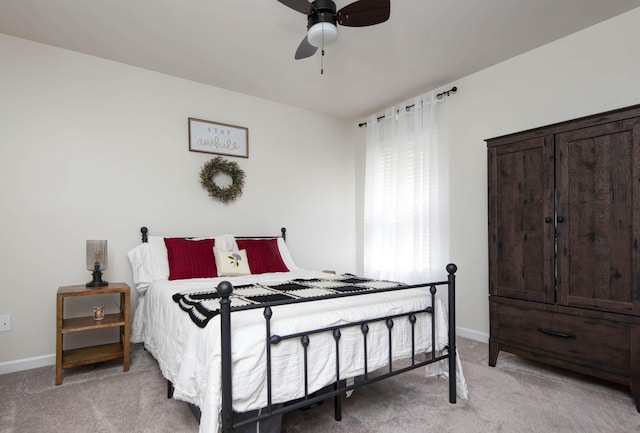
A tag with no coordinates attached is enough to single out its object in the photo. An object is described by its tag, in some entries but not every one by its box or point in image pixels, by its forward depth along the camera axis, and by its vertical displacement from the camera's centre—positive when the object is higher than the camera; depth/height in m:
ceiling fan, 2.03 +1.23
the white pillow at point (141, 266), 2.95 -0.37
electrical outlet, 2.71 -0.76
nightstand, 2.50 -0.75
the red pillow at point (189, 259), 2.98 -0.32
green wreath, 3.62 +0.46
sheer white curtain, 3.71 +0.31
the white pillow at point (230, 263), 3.10 -0.36
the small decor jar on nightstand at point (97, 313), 2.73 -0.69
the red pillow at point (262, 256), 3.36 -0.33
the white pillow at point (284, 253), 3.50 -0.33
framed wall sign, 3.60 +0.88
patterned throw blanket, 1.77 -0.44
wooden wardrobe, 2.19 -0.17
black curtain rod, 3.60 +1.32
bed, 1.46 -0.58
